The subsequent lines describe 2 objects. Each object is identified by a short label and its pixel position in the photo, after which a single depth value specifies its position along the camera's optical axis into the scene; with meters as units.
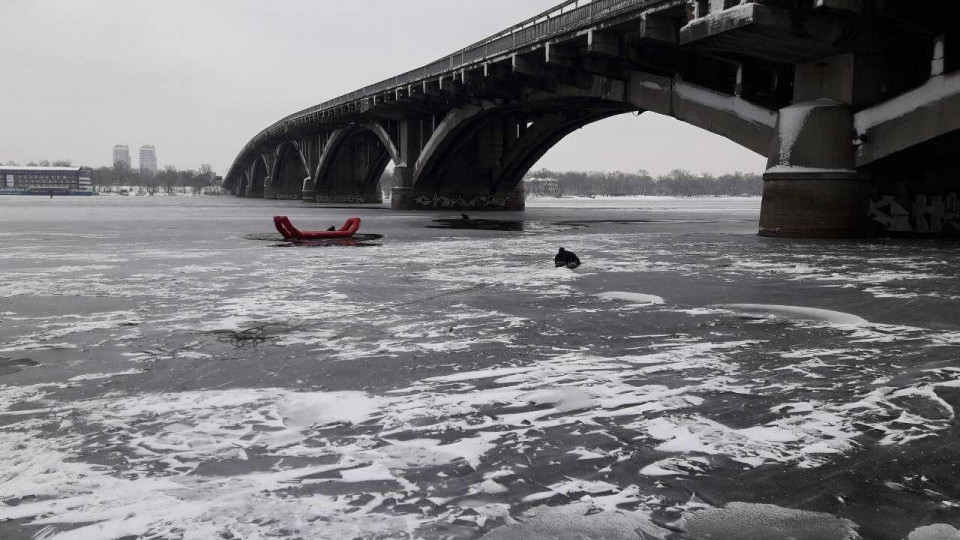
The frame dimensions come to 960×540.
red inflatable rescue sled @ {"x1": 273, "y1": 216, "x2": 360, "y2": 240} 18.81
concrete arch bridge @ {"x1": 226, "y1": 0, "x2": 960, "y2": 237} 19.00
